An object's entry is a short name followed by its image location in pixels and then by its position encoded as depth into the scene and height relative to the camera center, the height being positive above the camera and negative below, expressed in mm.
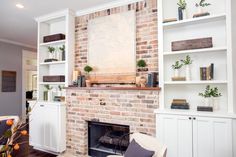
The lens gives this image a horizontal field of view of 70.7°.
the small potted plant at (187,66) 2430 +214
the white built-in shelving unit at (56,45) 3340 +801
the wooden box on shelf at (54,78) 3426 +75
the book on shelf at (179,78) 2430 +45
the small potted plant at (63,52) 3504 +626
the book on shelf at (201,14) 2307 +934
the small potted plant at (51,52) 3680 +672
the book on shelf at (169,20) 2492 +931
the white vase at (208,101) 2322 -289
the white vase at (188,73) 2427 +118
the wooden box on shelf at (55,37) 3473 +947
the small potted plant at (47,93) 3543 -251
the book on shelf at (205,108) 2236 -372
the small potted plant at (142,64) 2709 +283
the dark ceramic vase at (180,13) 2469 +1012
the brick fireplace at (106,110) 2593 -503
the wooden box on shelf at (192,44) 2281 +530
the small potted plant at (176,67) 2533 +209
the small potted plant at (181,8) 2469 +1088
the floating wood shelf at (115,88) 2504 -110
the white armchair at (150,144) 1635 -682
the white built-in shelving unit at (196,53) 2193 +416
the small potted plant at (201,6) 2354 +1084
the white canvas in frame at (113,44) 2895 +691
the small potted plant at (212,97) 2287 -223
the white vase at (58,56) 3654 +573
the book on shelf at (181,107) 2408 -374
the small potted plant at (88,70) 3105 +220
